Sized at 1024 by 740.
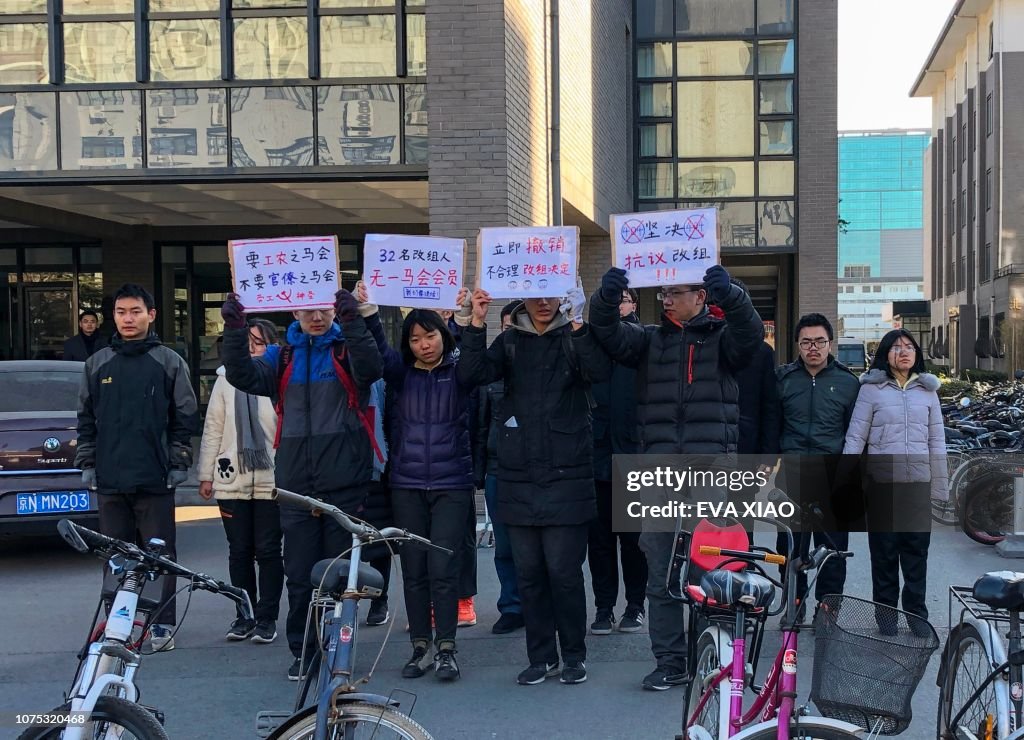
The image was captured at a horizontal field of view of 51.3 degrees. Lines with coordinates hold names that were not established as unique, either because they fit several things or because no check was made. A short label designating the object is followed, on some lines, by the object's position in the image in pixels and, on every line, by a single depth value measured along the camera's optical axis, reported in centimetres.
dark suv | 816
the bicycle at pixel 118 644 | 346
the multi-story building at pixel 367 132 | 1114
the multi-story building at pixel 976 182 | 4706
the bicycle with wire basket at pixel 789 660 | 316
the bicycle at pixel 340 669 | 327
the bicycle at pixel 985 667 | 353
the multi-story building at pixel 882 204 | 12306
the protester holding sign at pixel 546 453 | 547
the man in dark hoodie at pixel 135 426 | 596
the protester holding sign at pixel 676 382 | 529
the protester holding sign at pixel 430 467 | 567
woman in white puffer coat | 646
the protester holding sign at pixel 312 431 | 555
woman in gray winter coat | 609
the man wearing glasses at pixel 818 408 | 624
